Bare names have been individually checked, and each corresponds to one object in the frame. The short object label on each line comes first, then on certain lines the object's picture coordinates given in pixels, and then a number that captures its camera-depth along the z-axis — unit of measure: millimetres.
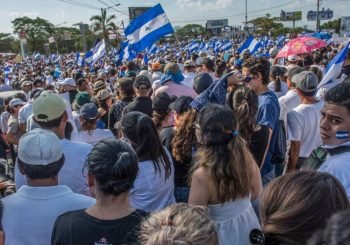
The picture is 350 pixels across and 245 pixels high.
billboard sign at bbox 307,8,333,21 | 72625
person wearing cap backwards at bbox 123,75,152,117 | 4859
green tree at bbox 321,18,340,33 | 73212
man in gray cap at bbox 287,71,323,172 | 3887
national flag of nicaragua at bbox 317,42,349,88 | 5094
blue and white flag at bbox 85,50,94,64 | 16744
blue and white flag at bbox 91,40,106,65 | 15016
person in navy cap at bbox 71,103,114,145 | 3881
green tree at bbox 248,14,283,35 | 71250
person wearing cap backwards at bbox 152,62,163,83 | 8875
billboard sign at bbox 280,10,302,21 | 88081
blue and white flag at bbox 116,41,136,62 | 13645
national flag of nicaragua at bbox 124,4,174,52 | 8695
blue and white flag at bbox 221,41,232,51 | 22375
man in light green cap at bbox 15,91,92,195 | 2939
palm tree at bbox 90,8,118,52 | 47594
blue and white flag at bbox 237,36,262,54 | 13779
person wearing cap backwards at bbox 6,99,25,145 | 6258
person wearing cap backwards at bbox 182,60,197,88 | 7996
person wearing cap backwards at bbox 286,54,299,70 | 8336
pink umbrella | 8078
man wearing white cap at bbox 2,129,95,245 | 2160
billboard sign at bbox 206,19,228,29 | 109788
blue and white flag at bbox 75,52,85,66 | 20617
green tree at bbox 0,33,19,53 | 84188
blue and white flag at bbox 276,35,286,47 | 24742
